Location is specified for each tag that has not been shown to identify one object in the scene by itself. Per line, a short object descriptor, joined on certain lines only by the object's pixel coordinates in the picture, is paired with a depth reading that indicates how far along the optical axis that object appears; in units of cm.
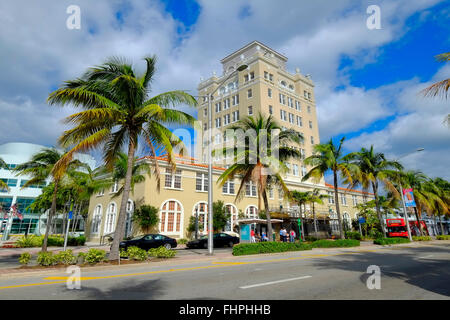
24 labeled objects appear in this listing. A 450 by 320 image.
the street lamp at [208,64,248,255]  1555
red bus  4241
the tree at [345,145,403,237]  2644
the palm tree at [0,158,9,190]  1607
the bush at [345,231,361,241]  3581
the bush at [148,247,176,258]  1368
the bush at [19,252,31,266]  1081
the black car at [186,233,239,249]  2355
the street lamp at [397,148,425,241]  2908
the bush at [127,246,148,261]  1264
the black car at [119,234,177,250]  1941
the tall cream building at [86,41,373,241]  3059
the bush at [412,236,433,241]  3199
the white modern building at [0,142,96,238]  5584
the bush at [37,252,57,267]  1059
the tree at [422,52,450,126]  1110
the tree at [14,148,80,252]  1911
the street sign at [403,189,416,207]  2892
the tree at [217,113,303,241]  1775
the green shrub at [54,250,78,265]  1098
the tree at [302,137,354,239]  2377
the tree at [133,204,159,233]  2716
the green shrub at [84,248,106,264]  1128
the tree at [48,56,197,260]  1205
